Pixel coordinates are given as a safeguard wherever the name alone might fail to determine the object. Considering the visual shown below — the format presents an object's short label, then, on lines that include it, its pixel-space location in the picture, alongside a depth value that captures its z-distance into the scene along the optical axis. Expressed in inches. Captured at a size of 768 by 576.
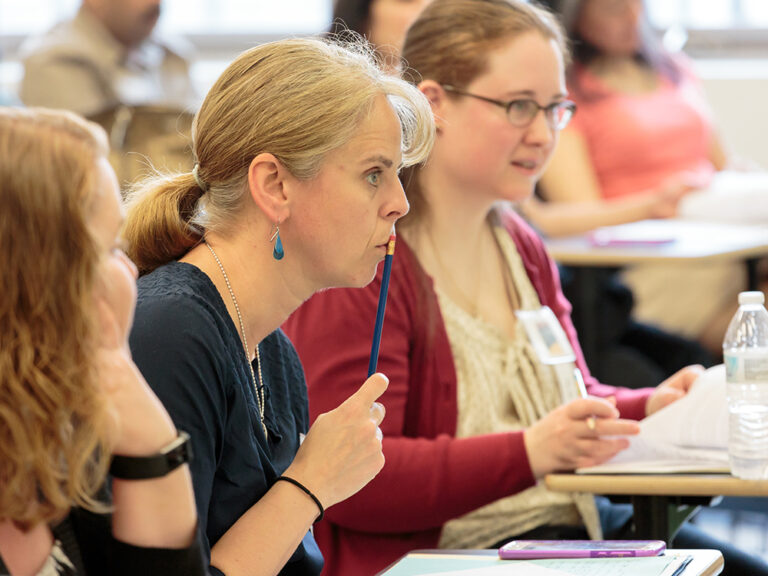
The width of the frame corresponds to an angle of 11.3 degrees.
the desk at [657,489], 144.9
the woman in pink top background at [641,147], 239.2
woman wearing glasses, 147.9
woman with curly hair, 126.2
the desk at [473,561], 136.4
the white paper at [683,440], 147.3
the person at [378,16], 200.9
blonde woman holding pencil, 134.4
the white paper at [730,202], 218.1
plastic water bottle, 146.1
